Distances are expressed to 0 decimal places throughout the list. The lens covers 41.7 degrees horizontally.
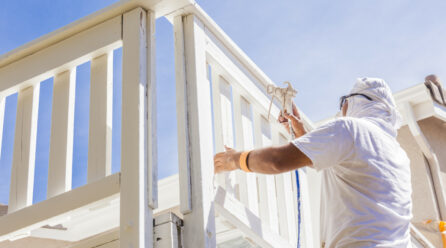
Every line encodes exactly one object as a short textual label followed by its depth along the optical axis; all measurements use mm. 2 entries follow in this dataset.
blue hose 2929
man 2457
